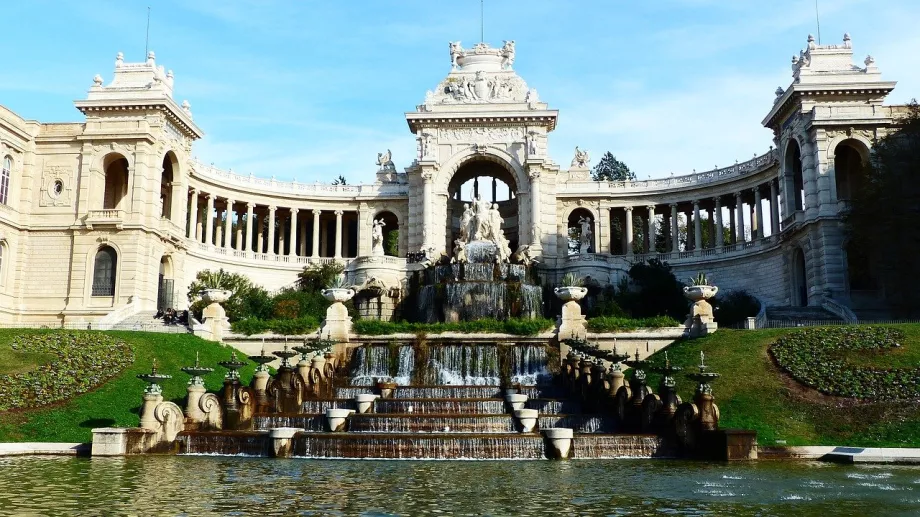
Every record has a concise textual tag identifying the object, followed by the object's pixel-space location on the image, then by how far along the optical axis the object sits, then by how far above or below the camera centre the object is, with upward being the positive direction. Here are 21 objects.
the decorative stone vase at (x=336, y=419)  24.48 -1.06
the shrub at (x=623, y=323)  37.31 +2.79
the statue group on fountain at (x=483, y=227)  57.53 +11.02
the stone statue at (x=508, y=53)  73.31 +29.55
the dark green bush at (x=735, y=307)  49.16 +4.88
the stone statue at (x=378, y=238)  60.72 +10.81
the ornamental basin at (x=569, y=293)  38.94 +4.31
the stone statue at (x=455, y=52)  73.62 +29.71
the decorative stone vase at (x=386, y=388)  29.56 -0.16
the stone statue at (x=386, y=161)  75.75 +20.58
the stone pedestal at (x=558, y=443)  21.17 -1.52
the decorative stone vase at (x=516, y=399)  26.70 -0.50
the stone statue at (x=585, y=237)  62.31 +11.43
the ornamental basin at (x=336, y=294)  40.06 +4.37
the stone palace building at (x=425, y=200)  51.97 +14.59
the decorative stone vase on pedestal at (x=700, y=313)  36.41 +3.24
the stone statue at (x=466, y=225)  58.09 +11.24
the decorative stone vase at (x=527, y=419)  23.83 -1.02
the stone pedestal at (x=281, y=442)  21.66 -1.54
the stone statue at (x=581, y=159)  74.56 +20.43
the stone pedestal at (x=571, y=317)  37.53 +3.11
